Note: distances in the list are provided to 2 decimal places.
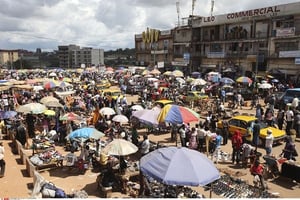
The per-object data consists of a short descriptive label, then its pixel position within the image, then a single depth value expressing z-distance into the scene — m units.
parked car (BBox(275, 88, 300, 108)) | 22.61
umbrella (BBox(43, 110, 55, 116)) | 17.08
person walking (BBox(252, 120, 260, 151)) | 13.77
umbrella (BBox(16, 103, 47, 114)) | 15.79
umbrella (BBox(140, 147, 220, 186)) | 6.65
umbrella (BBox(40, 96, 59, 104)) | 19.10
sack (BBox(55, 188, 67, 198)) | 8.01
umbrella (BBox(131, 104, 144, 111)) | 18.16
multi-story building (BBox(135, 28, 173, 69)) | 60.19
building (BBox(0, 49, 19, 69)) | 149.02
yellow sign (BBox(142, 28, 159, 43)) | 62.94
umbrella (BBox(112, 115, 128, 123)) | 15.41
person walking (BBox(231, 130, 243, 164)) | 12.14
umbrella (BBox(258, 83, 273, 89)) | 26.52
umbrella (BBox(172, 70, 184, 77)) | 36.03
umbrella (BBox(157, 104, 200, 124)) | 13.07
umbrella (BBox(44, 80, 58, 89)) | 26.16
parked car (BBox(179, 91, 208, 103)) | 25.09
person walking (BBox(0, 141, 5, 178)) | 11.08
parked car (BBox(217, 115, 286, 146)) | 14.38
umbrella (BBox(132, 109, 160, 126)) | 13.88
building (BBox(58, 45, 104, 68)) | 143.62
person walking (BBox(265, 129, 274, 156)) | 12.35
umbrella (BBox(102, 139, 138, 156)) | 9.69
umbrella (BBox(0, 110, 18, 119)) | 16.25
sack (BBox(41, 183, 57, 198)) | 8.01
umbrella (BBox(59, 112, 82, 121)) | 15.40
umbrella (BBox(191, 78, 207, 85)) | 27.54
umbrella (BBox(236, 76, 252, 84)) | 27.43
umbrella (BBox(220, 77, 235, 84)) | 29.39
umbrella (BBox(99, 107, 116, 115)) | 16.58
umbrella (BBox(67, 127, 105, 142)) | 11.68
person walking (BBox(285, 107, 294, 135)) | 16.23
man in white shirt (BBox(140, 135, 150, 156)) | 12.17
